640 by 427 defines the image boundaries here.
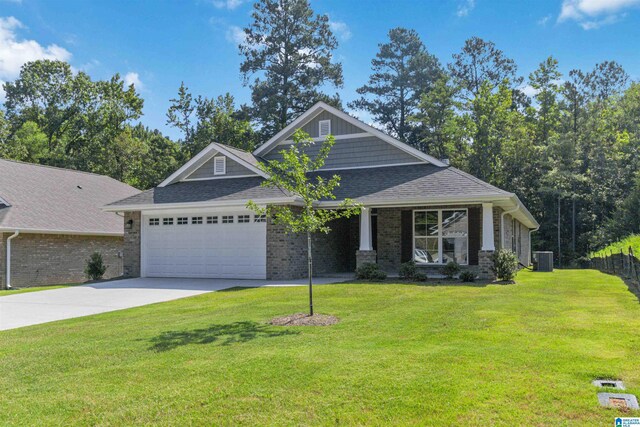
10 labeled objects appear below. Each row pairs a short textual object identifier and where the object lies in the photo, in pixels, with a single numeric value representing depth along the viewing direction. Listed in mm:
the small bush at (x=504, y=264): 14719
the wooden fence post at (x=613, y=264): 18206
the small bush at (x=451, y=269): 15242
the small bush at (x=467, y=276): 14633
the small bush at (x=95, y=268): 18875
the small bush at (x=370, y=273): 15445
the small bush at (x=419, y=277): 15242
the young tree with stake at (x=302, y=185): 8773
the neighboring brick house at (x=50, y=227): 18812
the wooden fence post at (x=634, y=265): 11852
